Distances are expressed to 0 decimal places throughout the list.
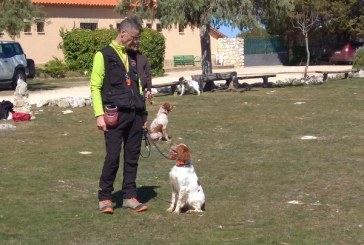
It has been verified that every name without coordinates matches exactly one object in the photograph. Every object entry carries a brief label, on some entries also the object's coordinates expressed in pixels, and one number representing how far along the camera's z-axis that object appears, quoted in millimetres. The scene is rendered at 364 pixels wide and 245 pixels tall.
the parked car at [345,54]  50400
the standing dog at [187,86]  25719
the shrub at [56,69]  42812
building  46625
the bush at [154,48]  41375
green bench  53438
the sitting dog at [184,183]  8359
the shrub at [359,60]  36562
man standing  8227
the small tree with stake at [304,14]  37978
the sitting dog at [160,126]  14609
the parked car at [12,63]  30953
